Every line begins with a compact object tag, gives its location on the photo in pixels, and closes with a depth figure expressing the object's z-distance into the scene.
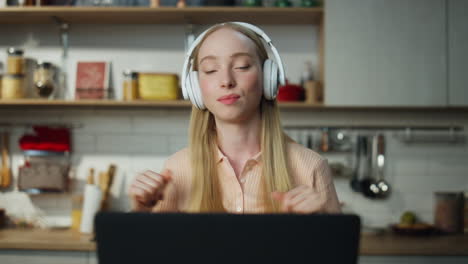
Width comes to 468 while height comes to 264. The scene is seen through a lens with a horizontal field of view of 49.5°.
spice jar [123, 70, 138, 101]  2.85
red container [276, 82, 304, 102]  2.78
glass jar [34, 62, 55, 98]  2.91
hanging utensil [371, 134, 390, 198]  2.99
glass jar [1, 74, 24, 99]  2.87
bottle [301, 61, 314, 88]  2.93
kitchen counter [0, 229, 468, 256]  2.42
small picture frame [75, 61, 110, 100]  2.93
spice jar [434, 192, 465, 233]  2.84
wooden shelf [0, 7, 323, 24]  2.76
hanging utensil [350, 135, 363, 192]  2.99
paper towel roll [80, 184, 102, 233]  2.77
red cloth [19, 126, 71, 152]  3.02
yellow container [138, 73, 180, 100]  2.81
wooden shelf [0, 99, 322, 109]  2.75
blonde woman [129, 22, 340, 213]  0.93
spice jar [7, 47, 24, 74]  2.93
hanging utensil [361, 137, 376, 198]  2.98
